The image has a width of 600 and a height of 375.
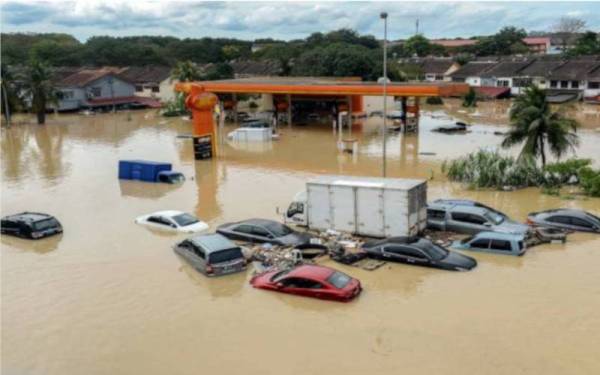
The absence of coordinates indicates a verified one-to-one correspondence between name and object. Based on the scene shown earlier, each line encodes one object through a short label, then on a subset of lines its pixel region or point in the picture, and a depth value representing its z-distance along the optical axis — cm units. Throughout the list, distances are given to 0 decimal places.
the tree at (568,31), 17062
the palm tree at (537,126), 2988
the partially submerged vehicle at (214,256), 1911
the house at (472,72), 8550
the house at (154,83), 8444
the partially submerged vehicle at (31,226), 2337
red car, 1691
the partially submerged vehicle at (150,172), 3353
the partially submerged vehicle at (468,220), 2214
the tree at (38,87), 6231
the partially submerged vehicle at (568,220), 2206
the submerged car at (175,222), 2402
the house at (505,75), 8044
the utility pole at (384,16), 2744
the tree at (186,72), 7494
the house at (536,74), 7700
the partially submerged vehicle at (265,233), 2153
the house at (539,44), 16005
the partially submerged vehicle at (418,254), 1914
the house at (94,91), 7600
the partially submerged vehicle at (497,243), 2003
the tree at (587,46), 9569
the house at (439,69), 9400
